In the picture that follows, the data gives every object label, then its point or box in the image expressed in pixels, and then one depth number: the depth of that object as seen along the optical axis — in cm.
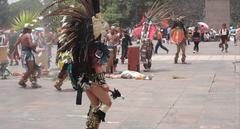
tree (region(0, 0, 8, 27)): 7609
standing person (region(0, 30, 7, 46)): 2350
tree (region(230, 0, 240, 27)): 7838
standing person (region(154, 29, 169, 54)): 2939
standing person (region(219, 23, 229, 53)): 2964
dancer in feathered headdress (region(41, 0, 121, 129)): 747
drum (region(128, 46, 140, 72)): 1808
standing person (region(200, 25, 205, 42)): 4350
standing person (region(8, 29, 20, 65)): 2543
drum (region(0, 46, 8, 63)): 1767
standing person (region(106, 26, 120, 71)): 2118
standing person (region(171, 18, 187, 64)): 2112
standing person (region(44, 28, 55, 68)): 1985
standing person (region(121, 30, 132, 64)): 2347
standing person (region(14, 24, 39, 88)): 1455
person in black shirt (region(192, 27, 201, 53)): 2972
